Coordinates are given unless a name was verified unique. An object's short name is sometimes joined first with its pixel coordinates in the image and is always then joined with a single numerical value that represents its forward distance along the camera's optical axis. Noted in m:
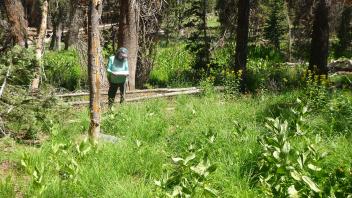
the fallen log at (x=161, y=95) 10.46
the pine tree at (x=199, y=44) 15.75
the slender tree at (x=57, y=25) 25.85
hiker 10.08
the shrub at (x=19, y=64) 7.44
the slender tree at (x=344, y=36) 21.36
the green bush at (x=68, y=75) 14.01
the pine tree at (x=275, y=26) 23.16
